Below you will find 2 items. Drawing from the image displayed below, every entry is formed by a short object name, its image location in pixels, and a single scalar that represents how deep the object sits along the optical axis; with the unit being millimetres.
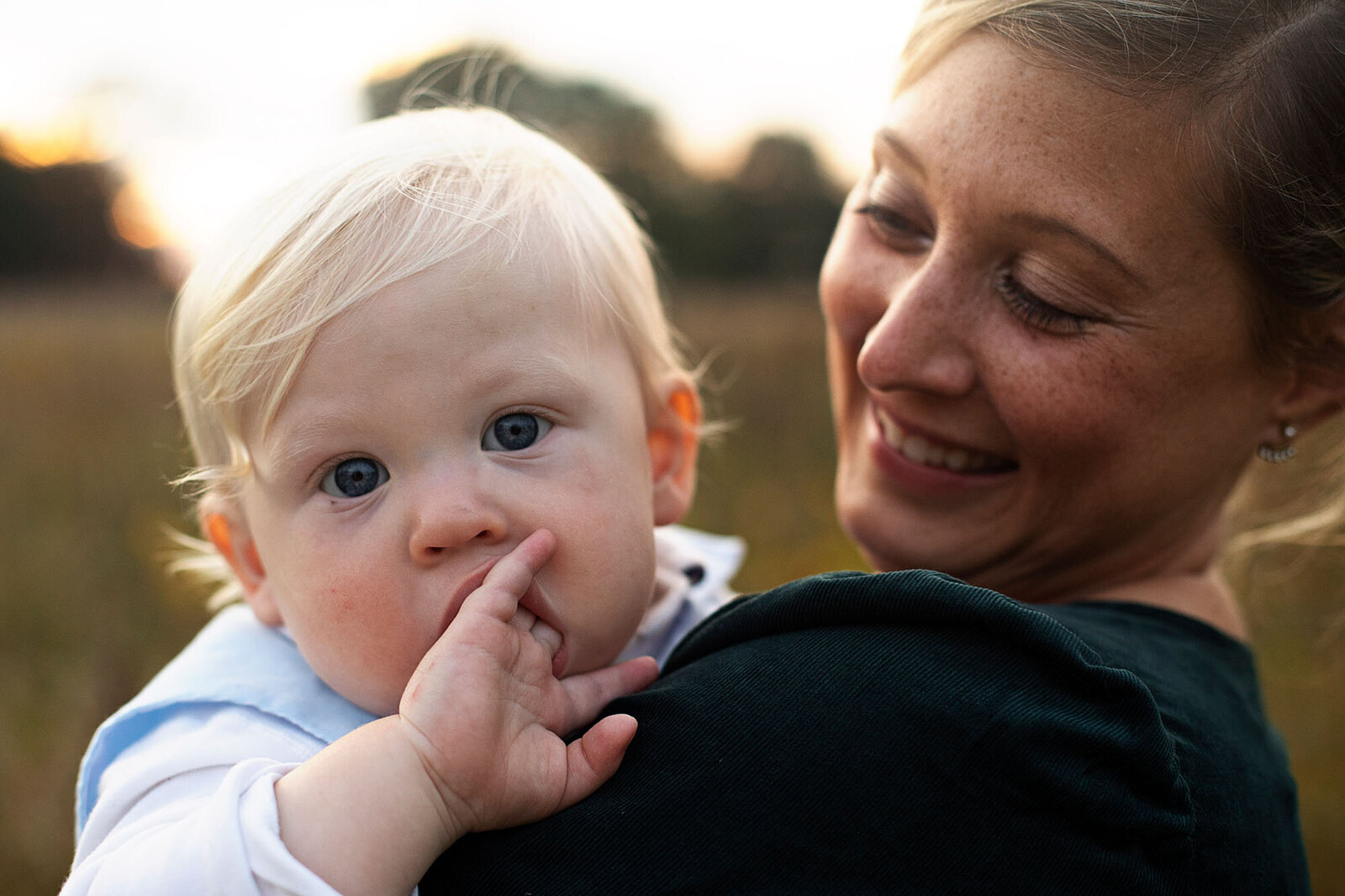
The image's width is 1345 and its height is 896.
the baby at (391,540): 452
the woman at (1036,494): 444
